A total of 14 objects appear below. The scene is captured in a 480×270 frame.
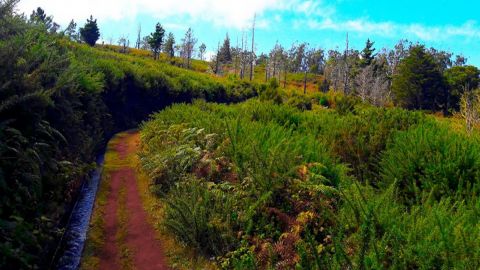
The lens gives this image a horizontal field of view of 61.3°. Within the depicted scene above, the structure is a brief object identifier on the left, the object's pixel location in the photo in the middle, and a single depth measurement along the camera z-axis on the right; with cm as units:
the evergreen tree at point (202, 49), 12875
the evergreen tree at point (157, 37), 7550
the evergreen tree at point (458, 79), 5934
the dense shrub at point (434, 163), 834
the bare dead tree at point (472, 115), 2675
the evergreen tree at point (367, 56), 7506
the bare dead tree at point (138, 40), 11588
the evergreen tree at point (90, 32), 7006
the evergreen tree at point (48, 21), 938
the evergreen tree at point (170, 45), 9275
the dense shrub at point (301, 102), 2878
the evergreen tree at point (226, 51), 10750
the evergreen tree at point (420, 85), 5781
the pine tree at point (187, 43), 9380
